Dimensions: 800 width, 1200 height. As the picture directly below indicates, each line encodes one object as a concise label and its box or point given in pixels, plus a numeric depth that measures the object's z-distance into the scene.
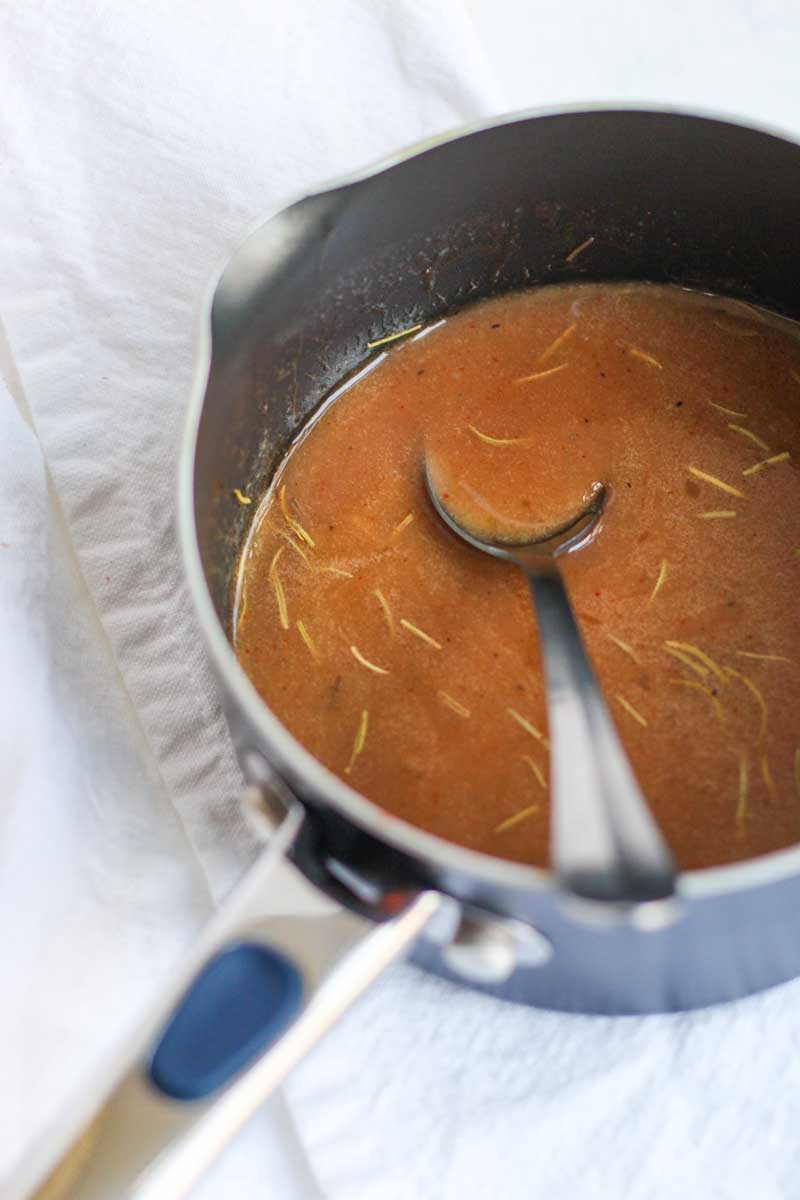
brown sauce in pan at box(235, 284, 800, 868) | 0.74
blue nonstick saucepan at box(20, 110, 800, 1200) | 0.58
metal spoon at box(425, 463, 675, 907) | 0.52
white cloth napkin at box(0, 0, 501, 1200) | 0.76
